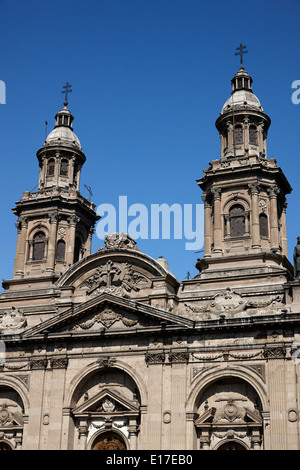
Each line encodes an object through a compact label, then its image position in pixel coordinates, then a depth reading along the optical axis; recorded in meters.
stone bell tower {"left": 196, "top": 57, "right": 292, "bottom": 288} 43.75
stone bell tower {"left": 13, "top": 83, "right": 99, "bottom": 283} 50.16
